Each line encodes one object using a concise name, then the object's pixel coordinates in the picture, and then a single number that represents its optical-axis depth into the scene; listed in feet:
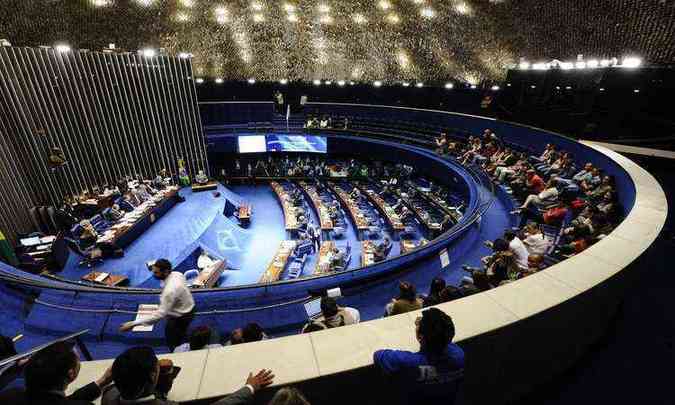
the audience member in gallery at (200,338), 9.93
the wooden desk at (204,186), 48.28
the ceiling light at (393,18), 60.61
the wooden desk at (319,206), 38.67
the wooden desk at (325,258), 27.99
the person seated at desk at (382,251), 28.71
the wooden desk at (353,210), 38.09
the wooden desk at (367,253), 28.94
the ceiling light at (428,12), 58.23
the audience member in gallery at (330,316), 10.68
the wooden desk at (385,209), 36.74
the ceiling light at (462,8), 55.47
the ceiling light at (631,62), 34.35
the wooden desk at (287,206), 39.83
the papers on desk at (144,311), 14.22
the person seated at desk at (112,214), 35.12
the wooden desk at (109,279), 24.51
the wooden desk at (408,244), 30.58
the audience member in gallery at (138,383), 4.90
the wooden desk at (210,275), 25.97
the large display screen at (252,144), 58.80
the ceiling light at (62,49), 33.35
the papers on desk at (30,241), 25.52
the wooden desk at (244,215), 43.52
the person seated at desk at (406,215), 38.70
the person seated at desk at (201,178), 49.19
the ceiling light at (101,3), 47.72
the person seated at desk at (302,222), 39.96
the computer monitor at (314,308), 12.62
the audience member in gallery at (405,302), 11.12
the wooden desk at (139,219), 30.99
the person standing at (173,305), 11.35
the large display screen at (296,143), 59.62
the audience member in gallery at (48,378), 4.70
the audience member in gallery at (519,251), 15.97
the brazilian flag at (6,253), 23.68
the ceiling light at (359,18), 61.57
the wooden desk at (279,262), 28.06
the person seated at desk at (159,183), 45.61
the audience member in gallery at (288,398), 4.07
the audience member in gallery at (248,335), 10.50
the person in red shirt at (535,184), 26.11
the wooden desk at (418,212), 33.67
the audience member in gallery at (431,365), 5.63
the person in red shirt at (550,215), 21.38
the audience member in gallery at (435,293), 12.14
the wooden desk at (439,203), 33.40
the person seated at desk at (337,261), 28.60
